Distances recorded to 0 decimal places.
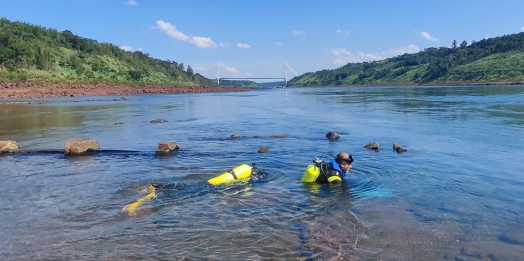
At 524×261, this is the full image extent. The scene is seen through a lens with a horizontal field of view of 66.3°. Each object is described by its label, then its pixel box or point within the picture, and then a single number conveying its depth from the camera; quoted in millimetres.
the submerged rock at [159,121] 30845
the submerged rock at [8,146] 16984
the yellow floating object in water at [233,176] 11891
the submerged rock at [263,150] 17625
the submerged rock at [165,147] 17153
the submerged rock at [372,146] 17869
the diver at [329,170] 11305
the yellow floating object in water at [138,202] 9383
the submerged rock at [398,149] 17344
